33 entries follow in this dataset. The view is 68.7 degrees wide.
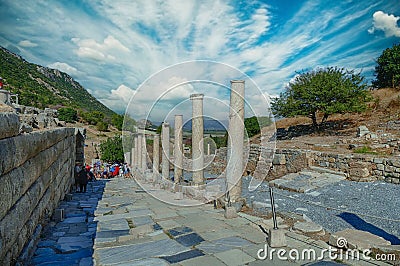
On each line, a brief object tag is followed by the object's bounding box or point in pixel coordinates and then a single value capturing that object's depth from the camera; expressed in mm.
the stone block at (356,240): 4309
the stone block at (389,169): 11159
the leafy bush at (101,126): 61969
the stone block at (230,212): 6500
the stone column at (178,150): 12648
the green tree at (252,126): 32000
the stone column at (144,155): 20016
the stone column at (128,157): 29784
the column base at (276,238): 4656
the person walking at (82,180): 13102
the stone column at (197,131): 10477
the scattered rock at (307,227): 5277
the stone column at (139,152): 21312
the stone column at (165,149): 15359
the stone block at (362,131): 17934
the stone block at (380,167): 11562
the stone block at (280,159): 16156
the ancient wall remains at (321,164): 11507
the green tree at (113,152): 37816
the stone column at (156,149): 17578
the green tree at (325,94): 21500
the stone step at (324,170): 12797
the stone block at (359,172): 12031
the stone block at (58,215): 6645
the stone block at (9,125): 3143
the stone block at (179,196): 9476
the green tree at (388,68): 34066
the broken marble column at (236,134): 7699
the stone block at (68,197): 9925
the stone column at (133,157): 26044
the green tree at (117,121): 70100
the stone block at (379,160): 11602
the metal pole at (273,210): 4758
